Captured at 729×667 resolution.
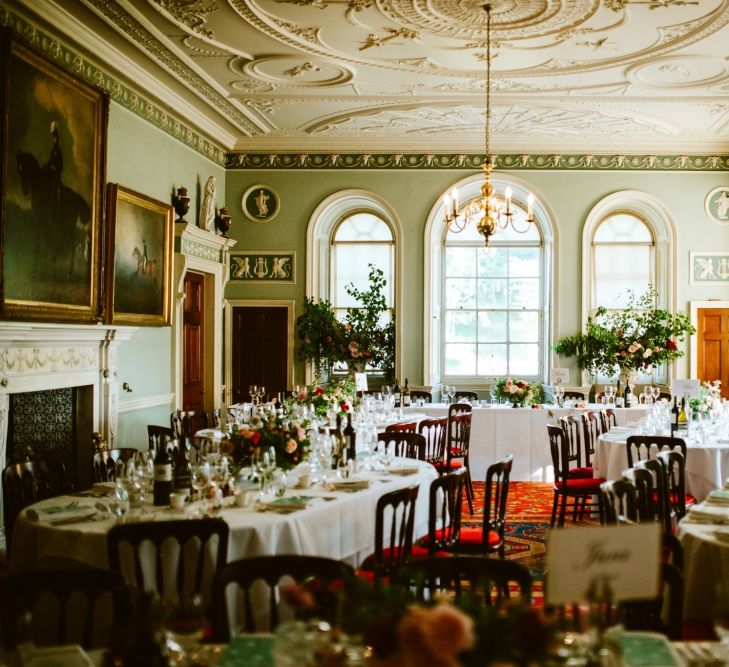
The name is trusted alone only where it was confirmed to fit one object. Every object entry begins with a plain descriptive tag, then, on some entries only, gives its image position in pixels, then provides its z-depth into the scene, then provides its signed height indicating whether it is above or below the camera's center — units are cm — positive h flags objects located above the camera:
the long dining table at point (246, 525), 391 -91
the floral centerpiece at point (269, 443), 483 -57
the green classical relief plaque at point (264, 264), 1198 +126
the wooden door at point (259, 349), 1203 +0
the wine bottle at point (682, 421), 784 -69
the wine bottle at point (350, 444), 543 -64
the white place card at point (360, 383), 969 -41
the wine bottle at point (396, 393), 1053 -59
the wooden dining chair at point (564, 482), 709 -118
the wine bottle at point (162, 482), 437 -73
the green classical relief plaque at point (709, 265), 1172 +126
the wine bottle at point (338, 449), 545 -68
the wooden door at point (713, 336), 1176 +23
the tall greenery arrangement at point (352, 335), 1160 +21
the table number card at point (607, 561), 185 -49
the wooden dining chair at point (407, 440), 641 -73
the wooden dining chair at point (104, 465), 529 -78
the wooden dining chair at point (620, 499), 388 -73
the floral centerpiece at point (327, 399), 795 -51
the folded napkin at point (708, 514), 407 -84
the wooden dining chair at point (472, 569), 264 -74
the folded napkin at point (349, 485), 488 -83
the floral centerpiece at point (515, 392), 1027 -54
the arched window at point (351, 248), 1225 +158
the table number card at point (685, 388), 763 -35
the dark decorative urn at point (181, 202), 966 +176
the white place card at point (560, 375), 1104 -34
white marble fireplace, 620 -16
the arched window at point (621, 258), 1223 +142
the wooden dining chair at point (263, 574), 272 -78
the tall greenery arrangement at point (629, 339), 1102 +17
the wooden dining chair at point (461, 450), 792 -106
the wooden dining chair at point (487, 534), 492 -118
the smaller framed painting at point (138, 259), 804 +95
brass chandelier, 719 +138
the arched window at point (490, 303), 1238 +73
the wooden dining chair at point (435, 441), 754 -92
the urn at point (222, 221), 1117 +178
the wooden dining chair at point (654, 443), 627 -73
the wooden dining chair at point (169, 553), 336 -94
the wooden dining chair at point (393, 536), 396 -96
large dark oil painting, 625 +136
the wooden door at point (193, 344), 1051 +6
